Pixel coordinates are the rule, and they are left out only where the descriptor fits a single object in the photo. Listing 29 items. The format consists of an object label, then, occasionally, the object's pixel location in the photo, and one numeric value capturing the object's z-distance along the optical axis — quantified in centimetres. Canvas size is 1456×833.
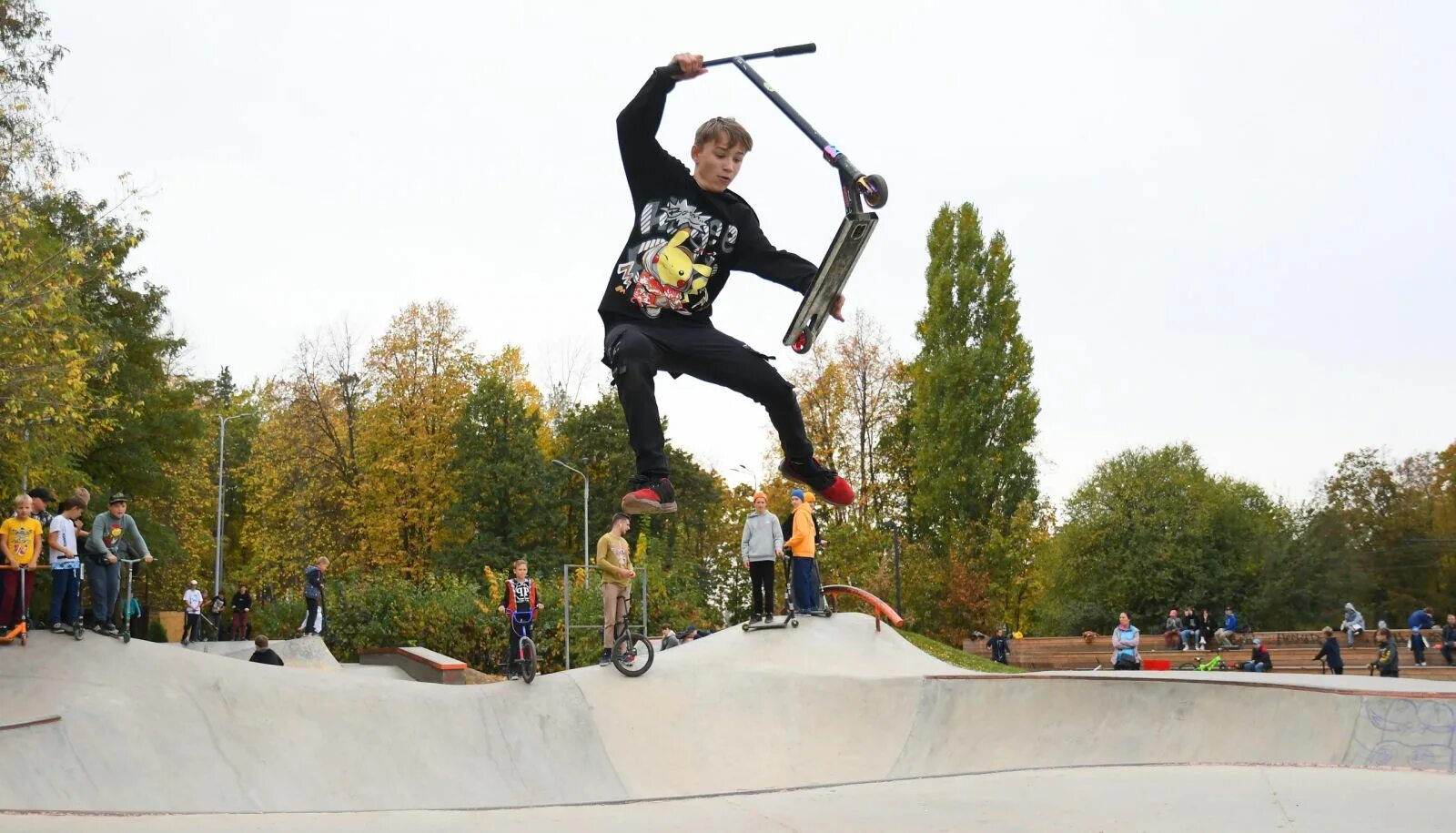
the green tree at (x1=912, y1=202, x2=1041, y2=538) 4462
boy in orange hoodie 1350
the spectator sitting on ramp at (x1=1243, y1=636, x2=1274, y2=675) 2208
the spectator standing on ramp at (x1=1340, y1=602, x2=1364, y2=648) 3123
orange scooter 1059
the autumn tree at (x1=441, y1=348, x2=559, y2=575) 4872
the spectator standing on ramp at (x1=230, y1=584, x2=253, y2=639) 2808
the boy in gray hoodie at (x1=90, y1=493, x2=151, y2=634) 1153
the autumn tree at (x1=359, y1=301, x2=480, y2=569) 4753
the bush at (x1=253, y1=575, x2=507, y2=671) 2973
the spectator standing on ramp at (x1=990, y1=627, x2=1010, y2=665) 3156
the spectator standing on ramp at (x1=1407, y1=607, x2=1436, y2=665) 2592
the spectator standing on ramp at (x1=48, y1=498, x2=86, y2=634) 1108
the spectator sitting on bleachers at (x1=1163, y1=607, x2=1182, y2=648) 3550
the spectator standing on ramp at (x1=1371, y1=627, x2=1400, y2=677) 2194
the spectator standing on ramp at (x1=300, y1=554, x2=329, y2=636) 2192
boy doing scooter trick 590
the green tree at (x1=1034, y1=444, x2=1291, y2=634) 5000
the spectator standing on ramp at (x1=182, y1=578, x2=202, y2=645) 2419
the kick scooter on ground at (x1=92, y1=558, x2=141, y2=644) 1036
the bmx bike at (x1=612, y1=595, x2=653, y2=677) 1108
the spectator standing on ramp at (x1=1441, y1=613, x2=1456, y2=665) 2603
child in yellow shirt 1105
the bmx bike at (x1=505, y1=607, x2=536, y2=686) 1134
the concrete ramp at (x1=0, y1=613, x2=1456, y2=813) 888
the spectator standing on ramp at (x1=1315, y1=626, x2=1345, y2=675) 2325
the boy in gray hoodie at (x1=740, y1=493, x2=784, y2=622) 1337
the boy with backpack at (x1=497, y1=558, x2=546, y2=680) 1332
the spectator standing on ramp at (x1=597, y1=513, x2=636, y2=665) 1238
